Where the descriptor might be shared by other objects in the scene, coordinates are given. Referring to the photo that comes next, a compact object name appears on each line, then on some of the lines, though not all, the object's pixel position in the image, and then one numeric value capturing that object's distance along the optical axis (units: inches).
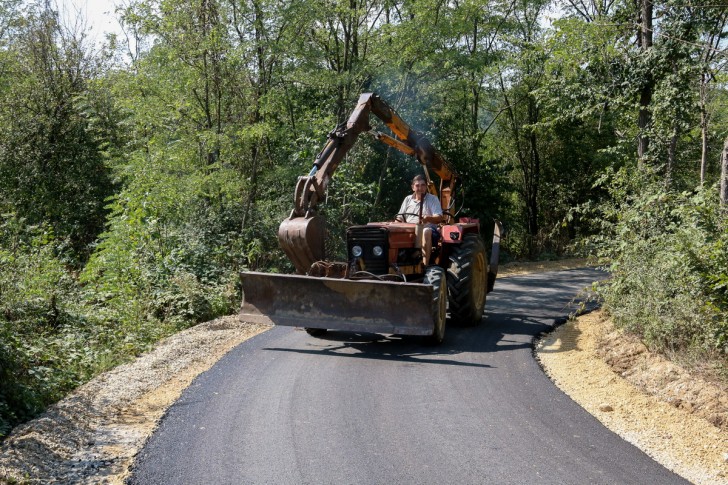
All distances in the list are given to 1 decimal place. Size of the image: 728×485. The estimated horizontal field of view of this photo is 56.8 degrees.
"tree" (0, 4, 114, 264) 737.0
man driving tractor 383.9
